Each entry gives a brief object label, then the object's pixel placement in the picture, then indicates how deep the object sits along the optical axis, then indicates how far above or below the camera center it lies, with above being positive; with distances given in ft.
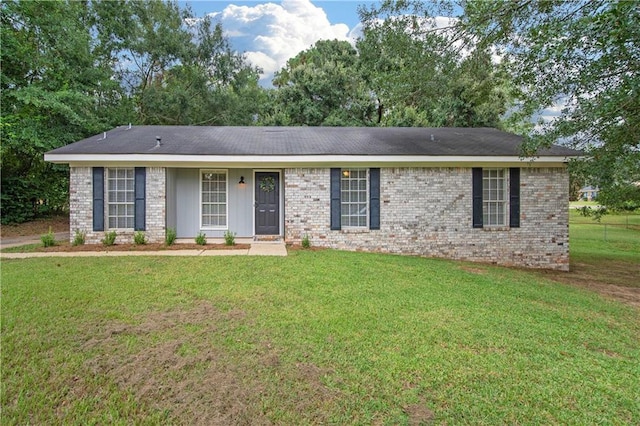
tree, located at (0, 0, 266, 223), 39.91 +20.87
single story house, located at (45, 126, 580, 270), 28.48 +1.49
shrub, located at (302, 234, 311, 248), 28.86 -2.75
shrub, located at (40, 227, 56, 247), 27.53 -2.43
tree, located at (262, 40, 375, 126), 63.57 +21.98
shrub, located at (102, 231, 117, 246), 27.78 -2.29
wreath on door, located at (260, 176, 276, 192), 32.53 +2.63
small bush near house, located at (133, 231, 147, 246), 28.12 -2.32
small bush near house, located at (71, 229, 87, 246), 27.86 -2.21
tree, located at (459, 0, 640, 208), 16.94 +8.29
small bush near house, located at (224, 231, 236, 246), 28.89 -2.43
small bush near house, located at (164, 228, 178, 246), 28.37 -2.19
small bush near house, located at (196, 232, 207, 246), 28.86 -2.48
